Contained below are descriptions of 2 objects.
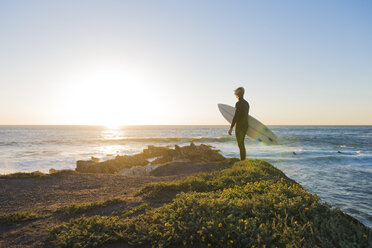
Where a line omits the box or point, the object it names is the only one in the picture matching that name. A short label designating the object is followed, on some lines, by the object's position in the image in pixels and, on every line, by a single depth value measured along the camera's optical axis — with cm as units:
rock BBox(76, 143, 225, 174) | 1180
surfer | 800
